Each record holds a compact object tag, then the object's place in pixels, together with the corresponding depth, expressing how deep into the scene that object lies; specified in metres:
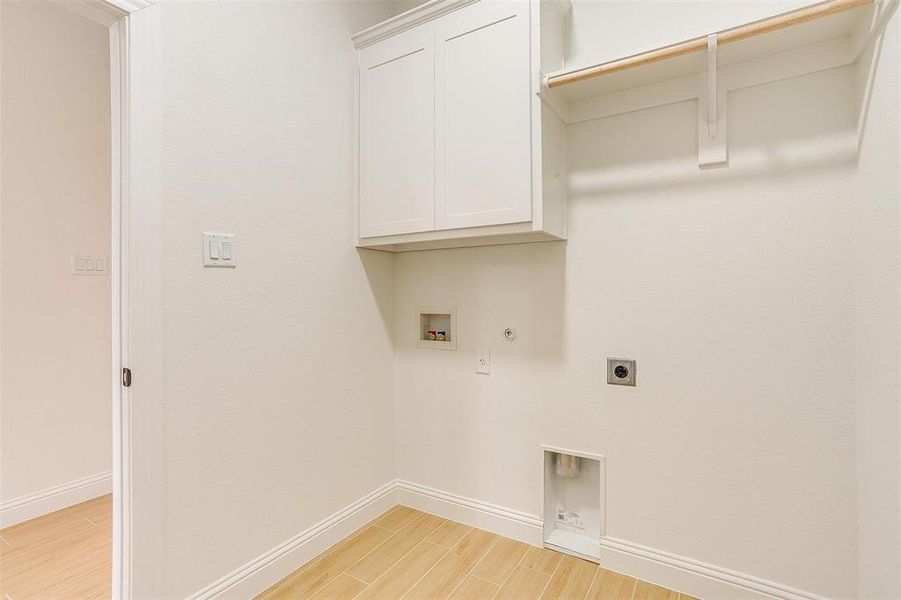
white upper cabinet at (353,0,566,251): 1.67
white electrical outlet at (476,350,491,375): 2.12
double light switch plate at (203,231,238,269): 1.53
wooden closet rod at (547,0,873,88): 1.26
